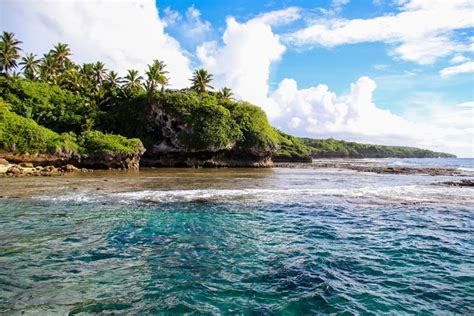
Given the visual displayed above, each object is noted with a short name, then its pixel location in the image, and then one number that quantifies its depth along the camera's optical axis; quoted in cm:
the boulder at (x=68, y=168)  4124
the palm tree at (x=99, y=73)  6875
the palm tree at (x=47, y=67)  6594
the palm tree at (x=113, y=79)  6856
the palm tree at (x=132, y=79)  6850
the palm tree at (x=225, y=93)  7469
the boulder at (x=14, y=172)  3500
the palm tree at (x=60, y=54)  6712
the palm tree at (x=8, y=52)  5944
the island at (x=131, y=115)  4956
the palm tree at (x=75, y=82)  6406
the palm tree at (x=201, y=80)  7148
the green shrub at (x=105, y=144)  4653
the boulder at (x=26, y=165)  3944
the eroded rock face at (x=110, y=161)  4634
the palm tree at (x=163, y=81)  6672
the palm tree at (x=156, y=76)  6644
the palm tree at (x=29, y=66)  6438
